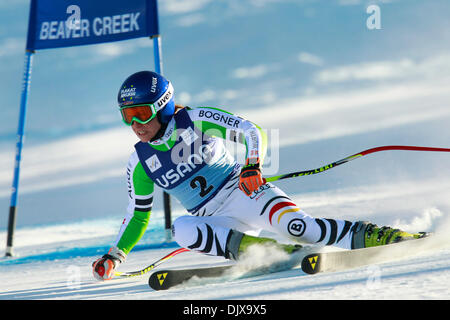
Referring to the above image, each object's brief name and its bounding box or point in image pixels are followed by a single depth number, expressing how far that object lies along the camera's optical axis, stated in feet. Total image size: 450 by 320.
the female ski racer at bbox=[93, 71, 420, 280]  22.16
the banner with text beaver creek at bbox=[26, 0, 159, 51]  46.80
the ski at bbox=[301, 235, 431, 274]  19.12
